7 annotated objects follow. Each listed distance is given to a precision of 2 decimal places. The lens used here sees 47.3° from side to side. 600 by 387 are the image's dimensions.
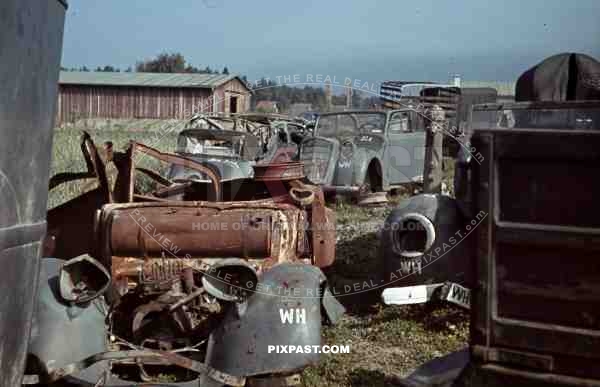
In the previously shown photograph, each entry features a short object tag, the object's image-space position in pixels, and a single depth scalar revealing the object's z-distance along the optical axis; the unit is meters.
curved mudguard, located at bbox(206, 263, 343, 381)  3.47
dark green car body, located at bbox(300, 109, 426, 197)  10.47
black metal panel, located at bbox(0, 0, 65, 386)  2.18
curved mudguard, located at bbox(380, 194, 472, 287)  4.77
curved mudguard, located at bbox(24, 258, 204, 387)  3.28
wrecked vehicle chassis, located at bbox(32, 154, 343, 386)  3.43
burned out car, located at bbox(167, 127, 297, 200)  7.81
